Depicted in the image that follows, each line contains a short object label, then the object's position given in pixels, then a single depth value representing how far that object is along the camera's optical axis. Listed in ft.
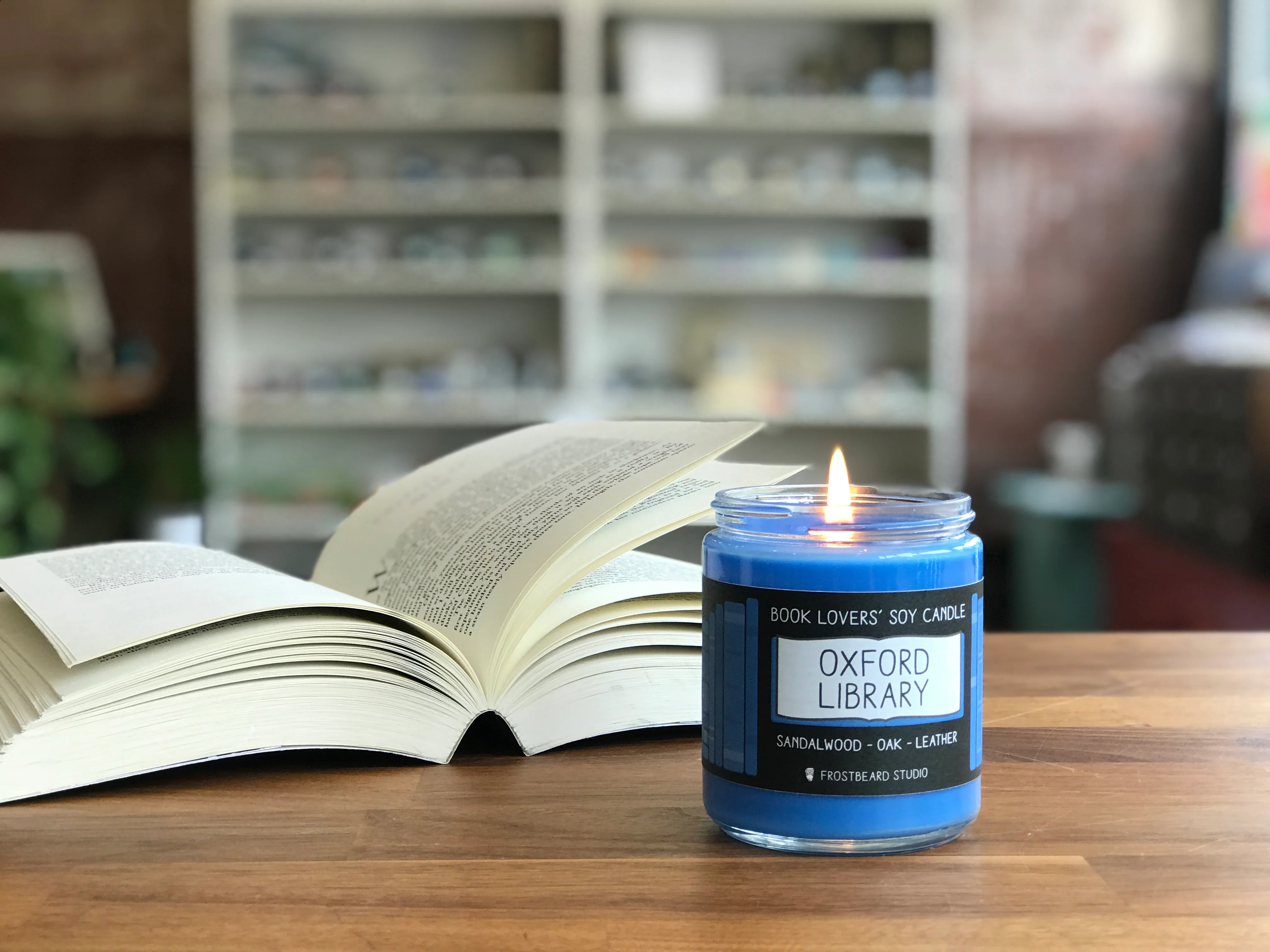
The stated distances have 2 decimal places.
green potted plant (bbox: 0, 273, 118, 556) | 8.05
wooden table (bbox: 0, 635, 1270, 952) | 1.25
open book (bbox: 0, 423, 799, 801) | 1.71
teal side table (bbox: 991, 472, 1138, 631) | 12.01
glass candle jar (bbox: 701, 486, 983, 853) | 1.40
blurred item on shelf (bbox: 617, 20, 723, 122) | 12.74
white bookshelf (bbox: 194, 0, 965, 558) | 12.55
